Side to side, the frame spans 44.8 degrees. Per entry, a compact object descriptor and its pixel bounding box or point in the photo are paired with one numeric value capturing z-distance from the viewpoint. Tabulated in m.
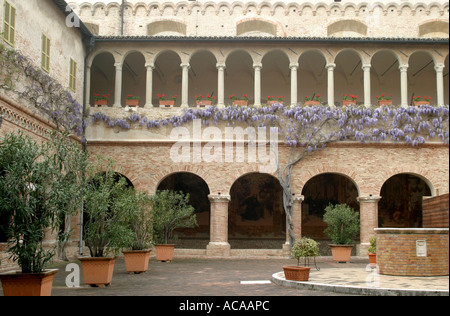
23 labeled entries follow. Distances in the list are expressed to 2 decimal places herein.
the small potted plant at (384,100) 21.62
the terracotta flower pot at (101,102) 21.53
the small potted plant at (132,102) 21.58
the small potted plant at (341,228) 18.86
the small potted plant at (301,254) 11.62
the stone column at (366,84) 21.55
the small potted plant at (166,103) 21.47
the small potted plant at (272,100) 21.73
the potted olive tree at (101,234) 11.50
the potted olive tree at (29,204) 8.48
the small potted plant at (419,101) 21.56
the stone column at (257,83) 21.80
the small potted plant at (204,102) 21.59
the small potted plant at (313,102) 21.73
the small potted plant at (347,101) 21.80
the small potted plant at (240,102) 21.61
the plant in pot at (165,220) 18.06
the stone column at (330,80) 21.73
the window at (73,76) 19.94
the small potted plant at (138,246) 14.36
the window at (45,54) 17.38
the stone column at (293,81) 21.64
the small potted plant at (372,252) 16.64
